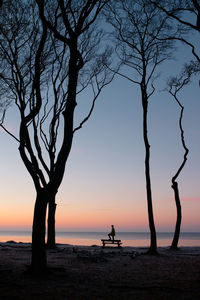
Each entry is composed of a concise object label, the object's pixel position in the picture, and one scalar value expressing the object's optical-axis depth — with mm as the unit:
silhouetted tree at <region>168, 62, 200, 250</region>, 21641
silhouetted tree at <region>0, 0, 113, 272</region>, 9539
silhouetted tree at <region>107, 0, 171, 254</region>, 18016
